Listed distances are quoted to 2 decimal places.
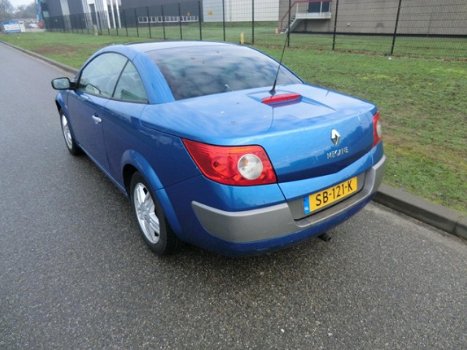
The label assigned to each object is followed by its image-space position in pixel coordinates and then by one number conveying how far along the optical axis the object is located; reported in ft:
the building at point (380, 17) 66.49
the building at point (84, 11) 160.78
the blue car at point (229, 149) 6.64
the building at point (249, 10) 88.90
